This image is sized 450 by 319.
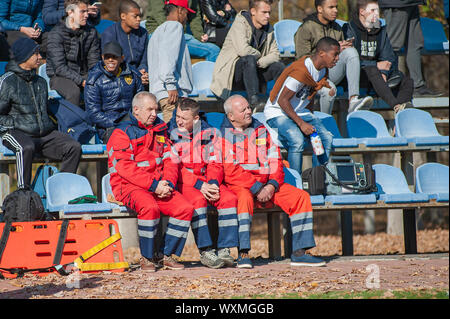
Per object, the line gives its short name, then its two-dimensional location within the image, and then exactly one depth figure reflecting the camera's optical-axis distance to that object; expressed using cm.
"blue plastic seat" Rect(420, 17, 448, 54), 2100
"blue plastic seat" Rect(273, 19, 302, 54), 2061
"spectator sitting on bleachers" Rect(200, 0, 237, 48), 1997
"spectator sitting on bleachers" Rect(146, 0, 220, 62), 1950
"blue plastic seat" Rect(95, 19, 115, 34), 2098
